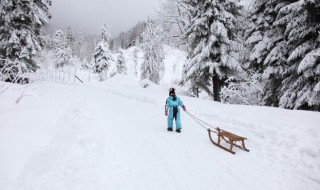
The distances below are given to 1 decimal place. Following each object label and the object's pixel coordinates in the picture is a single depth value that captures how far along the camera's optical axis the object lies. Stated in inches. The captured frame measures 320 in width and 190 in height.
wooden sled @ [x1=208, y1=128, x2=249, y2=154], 258.2
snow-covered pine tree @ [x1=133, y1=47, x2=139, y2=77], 3346.5
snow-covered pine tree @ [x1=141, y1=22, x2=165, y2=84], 1621.6
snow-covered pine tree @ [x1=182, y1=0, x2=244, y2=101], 560.7
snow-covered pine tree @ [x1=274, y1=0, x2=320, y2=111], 386.6
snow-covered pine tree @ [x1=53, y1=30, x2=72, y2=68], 2404.0
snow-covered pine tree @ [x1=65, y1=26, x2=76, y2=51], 3127.0
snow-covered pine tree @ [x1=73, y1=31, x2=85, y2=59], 3858.3
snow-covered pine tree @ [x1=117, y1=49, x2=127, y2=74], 2158.0
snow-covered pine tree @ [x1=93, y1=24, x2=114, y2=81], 1750.7
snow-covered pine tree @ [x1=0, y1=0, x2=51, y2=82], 684.1
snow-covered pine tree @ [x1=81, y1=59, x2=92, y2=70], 2790.8
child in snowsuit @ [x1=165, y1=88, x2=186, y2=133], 351.3
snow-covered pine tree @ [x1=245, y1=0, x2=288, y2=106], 512.4
